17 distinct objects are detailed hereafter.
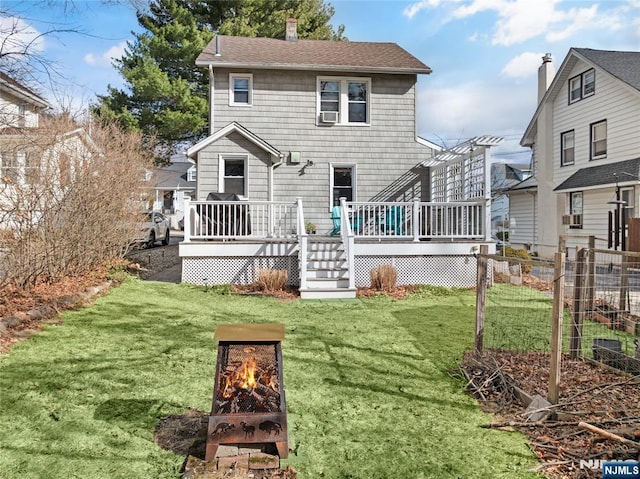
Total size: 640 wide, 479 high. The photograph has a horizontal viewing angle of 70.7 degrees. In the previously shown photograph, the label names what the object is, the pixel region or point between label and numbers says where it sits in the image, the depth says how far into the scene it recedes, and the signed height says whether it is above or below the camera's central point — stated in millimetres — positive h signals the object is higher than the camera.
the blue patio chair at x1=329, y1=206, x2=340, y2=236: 12211 +367
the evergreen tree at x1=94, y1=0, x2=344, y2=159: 19359 +7786
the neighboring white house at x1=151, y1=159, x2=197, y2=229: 36500 +3578
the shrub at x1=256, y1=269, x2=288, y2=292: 9344 -1008
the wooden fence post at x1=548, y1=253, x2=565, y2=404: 3609 -783
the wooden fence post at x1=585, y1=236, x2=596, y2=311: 5424 -657
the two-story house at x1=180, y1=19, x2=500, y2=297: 12297 +2668
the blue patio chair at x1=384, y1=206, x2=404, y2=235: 12000 +311
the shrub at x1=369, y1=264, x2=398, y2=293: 9672 -998
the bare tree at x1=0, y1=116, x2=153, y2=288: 6668 +559
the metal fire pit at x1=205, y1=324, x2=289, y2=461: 2867 -1075
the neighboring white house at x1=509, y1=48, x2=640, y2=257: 15117 +3255
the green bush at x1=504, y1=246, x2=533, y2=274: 14685 -698
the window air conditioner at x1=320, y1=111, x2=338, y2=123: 13242 +3404
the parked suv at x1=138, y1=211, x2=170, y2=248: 16719 +102
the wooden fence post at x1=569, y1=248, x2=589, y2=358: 4961 -842
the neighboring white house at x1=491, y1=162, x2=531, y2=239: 34406 +4370
